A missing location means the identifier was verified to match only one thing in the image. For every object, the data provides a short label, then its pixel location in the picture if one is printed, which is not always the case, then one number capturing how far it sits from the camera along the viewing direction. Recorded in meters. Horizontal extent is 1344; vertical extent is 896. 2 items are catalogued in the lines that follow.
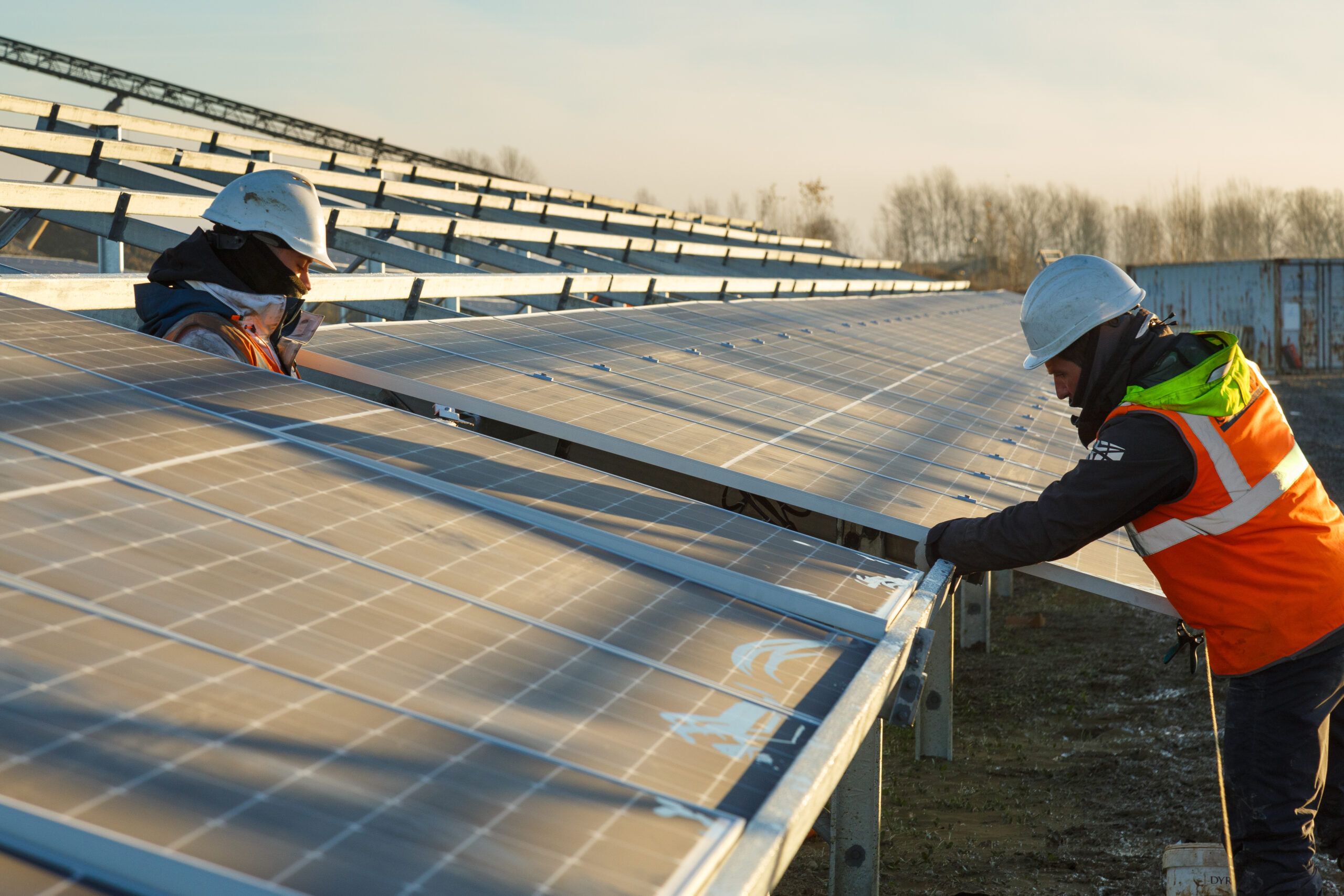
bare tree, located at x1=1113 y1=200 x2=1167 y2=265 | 75.31
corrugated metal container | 35.50
